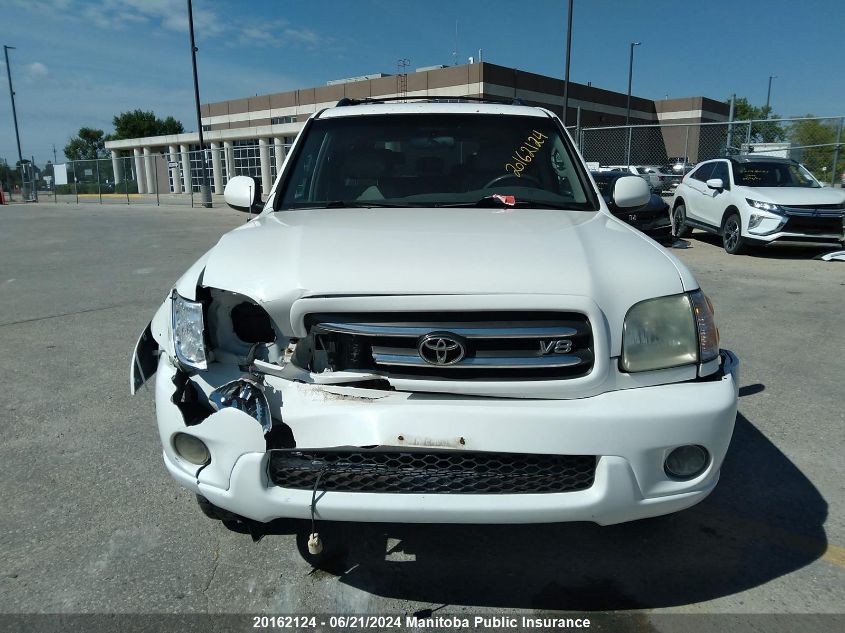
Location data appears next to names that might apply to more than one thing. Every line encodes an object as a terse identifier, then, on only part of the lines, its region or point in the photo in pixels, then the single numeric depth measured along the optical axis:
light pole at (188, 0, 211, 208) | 22.70
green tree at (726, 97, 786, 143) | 18.22
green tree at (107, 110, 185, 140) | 79.25
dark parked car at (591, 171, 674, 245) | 11.12
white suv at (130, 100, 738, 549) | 1.99
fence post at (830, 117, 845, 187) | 15.07
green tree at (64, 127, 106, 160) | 85.00
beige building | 34.44
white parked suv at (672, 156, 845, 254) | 10.20
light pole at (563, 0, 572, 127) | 20.77
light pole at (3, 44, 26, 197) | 39.25
